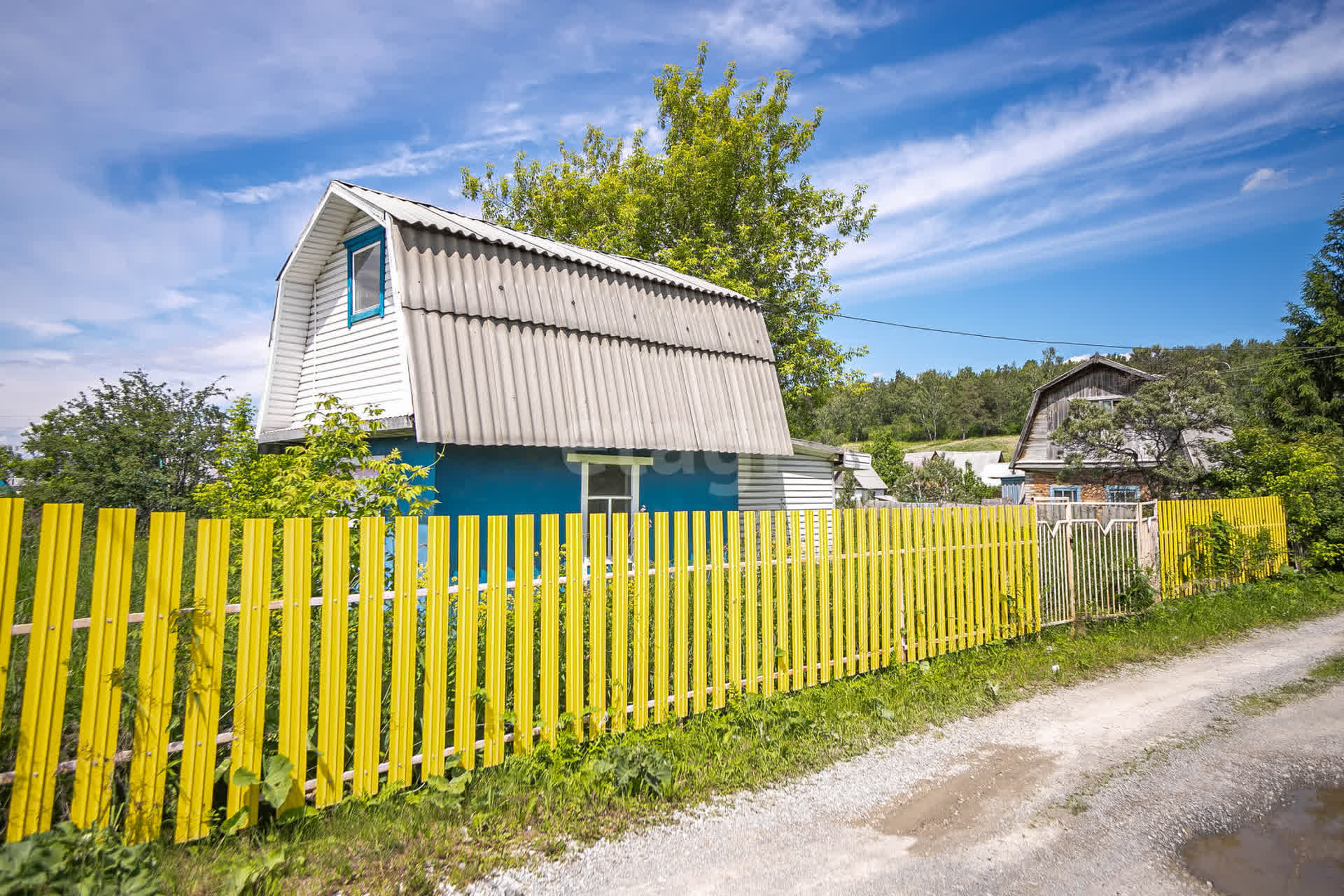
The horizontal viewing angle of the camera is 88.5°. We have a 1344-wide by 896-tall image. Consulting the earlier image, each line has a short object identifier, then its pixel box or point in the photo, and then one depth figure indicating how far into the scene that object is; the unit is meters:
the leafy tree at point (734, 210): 22.08
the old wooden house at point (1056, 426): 26.78
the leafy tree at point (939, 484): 47.94
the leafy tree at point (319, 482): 5.27
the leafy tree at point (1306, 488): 12.12
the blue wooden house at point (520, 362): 9.02
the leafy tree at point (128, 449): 13.79
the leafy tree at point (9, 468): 13.37
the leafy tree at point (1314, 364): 20.12
